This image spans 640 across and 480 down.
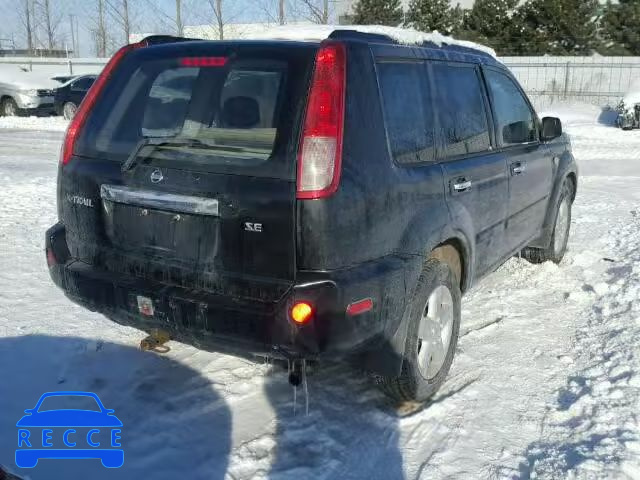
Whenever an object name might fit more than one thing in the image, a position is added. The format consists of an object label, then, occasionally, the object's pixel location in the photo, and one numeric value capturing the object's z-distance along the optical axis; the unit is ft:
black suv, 9.04
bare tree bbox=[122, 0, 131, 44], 104.17
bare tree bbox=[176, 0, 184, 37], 87.66
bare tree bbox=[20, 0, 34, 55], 126.21
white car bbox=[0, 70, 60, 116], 73.26
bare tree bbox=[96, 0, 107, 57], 114.09
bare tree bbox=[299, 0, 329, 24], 75.51
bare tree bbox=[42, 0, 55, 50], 125.65
